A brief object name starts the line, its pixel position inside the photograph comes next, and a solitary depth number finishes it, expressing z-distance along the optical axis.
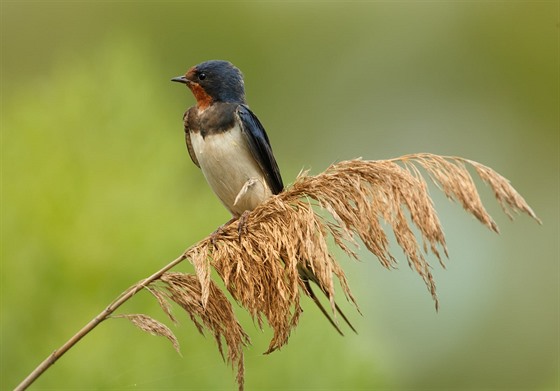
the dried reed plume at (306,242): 5.48
